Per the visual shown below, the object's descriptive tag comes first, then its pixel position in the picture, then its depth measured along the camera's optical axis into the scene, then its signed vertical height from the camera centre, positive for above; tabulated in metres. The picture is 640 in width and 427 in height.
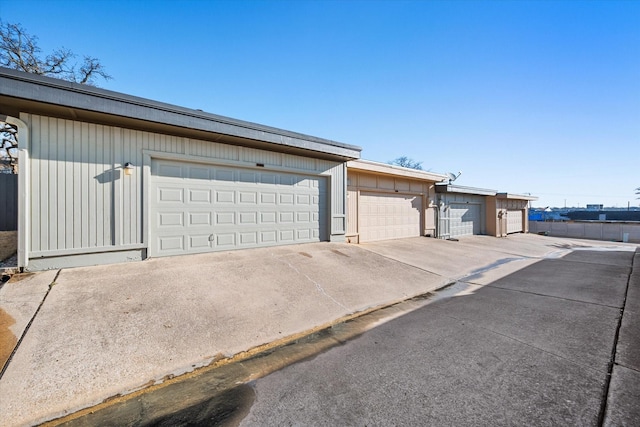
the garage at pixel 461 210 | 14.11 +0.15
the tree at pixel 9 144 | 12.04 +3.40
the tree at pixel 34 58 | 11.59 +7.57
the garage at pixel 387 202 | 10.22 +0.49
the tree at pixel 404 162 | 40.56 +7.88
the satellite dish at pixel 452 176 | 14.60 +2.31
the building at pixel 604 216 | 37.92 -0.57
